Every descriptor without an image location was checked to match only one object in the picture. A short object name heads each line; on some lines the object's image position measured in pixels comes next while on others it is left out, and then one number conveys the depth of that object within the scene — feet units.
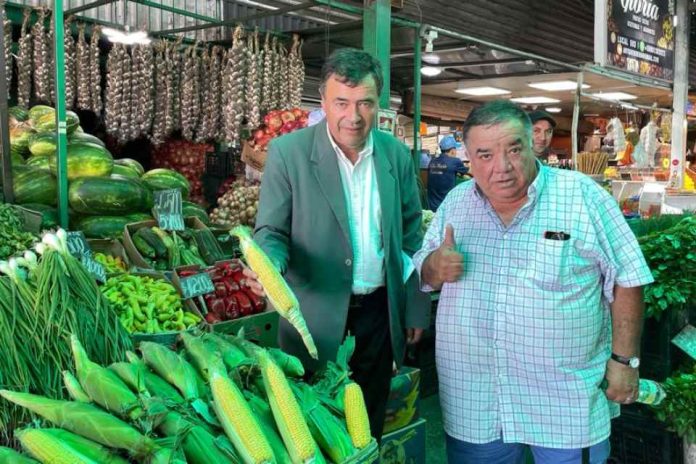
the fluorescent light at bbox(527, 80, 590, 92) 36.70
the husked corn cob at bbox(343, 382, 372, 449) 6.07
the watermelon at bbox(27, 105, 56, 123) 17.46
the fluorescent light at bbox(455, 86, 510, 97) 39.24
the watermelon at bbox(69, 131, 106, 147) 16.55
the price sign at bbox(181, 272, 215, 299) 11.75
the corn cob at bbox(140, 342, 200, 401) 6.05
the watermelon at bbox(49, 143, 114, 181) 15.58
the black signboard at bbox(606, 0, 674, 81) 28.76
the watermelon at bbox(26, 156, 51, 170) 15.58
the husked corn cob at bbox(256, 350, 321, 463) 5.53
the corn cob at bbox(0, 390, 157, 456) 5.21
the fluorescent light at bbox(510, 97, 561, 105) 44.18
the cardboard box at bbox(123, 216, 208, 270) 13.33
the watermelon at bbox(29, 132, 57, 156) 15.99
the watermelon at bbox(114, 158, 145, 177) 17.81
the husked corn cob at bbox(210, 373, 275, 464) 5.31
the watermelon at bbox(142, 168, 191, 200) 17.24
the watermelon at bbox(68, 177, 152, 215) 14.97
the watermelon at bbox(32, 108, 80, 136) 16.71
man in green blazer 8.23
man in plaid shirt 7.73
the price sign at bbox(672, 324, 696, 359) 11.75
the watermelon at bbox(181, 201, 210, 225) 16.98
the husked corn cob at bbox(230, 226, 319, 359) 6.66
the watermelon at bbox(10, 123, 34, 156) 16.70
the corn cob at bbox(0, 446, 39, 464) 5.04
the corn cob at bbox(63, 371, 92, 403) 5.89
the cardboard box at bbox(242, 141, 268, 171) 19.34
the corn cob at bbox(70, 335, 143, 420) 5.59
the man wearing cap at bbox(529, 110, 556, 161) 17.07
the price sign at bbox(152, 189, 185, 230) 14.44
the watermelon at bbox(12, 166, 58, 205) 14.67
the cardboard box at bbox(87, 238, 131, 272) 13.94
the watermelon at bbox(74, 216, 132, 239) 14.97
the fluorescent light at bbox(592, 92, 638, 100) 43.09
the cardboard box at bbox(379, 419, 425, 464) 10.59
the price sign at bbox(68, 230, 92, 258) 11.09
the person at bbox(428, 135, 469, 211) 29.86
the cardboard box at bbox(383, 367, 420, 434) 10.77
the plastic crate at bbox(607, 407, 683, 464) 12.19
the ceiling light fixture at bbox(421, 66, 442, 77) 31.67
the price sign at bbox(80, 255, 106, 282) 11.02
